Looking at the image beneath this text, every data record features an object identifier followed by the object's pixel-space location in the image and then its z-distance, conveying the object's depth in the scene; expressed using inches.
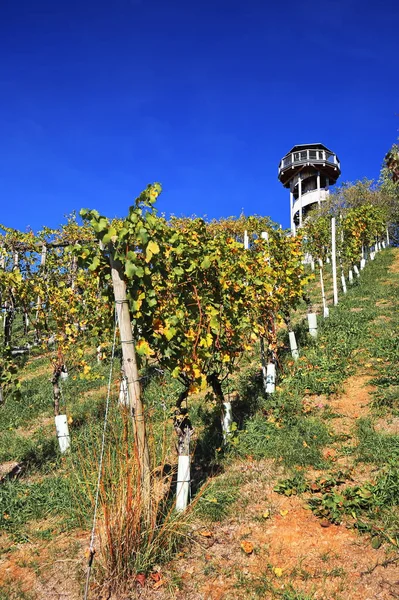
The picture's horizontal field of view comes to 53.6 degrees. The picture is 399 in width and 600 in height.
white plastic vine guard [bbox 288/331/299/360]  378.2
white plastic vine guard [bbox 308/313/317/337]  427.8
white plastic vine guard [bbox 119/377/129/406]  319.7
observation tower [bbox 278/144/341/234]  1467.8
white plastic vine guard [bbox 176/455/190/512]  177.0
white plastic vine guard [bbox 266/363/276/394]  310.8
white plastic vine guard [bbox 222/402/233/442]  245.6
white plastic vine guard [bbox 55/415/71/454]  280.8
